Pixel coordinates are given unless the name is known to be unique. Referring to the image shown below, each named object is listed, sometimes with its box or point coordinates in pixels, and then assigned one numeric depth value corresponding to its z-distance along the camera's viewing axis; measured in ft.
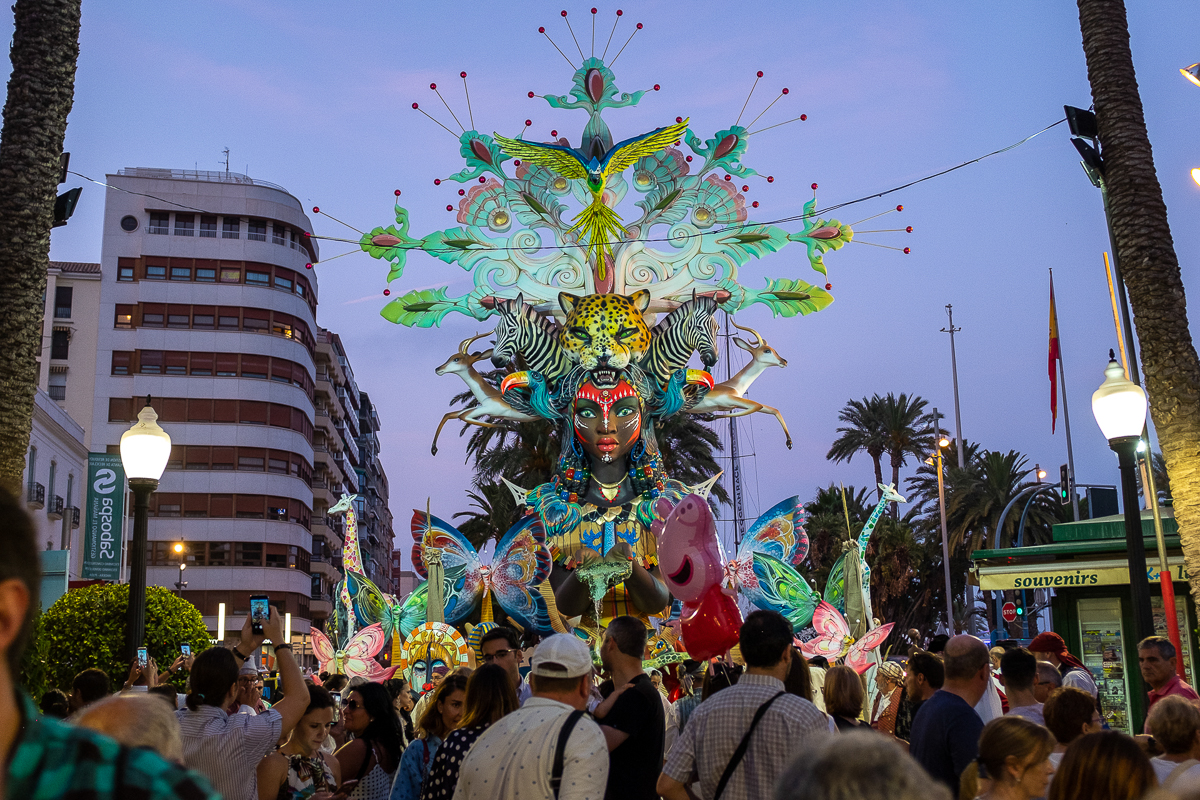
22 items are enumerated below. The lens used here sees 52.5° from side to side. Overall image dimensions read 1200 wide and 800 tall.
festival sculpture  64.75
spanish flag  91.56
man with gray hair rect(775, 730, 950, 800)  6.73
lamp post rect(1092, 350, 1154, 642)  31.35
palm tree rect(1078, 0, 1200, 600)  38.47
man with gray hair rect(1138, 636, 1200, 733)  25.48
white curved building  194.59
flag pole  116.75
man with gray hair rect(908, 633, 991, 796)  18.71
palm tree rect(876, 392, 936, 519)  187.73
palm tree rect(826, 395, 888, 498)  191.31
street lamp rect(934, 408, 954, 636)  132.57
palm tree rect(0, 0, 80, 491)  33.60
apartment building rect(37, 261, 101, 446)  194.08
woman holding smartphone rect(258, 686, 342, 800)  21.12
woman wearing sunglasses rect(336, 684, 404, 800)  21.54
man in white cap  15.48
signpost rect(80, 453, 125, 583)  104.42
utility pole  176.14
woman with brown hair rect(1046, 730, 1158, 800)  12.19
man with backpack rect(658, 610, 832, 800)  16.24
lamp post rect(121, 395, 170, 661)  30.91
